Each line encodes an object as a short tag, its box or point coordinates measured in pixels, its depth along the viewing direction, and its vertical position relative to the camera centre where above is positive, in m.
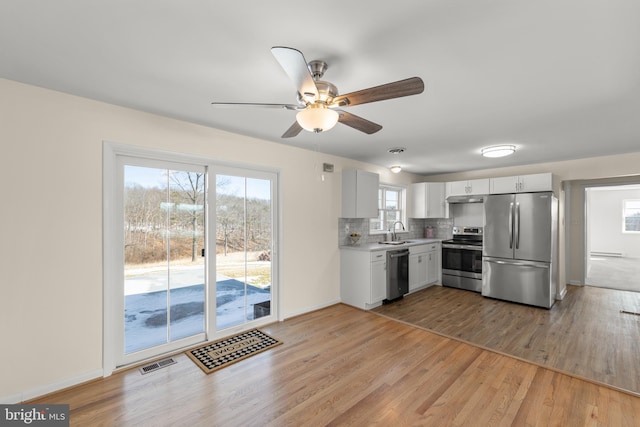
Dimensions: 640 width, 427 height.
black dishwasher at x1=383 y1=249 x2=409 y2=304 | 4.48 -1.02
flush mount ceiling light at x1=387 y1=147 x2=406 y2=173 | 3.97 +0.96
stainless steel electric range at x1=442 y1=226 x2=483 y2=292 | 5.20 -0.90
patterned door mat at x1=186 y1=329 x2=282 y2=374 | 2.66 -1.44
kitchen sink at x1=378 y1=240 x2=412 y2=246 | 5.06 -0.53
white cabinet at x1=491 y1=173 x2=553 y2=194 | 4.55 +0.54
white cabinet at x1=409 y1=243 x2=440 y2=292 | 5.07 -1.01
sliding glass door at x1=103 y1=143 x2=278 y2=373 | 2.58 -0.40
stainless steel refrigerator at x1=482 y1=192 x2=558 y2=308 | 4.27 -0.56
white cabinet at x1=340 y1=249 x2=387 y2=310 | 4.21 -1.01
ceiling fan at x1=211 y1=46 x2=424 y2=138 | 1.45 +0.72
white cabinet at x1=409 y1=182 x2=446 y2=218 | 5.84 +0.31
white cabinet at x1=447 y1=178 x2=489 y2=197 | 5.23 +0.54
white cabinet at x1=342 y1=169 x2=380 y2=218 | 4.46 +0.34
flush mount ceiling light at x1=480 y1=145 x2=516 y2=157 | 3.77 +0.90
